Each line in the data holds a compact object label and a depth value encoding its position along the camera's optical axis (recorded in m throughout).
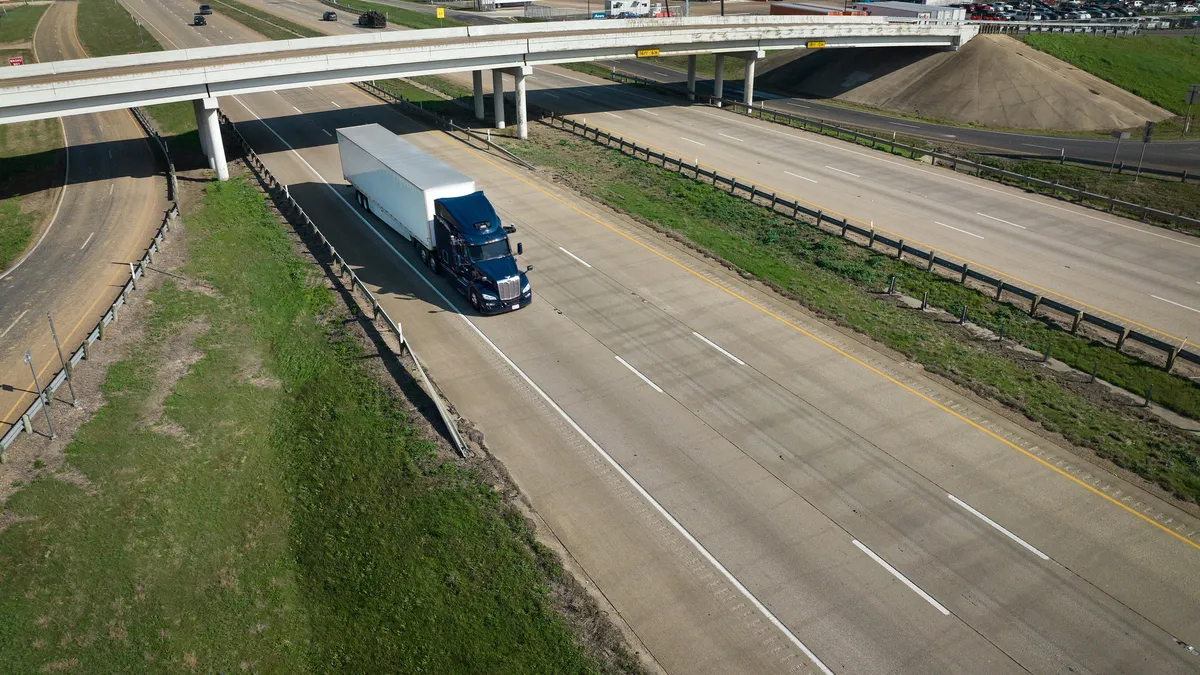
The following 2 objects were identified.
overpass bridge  44.03
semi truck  30.75
